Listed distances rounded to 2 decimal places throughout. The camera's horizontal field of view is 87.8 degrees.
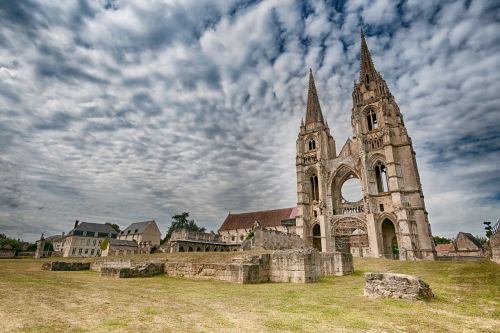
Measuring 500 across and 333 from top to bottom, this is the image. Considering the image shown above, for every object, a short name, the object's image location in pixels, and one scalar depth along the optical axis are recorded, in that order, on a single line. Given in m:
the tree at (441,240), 74.40
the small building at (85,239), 54.75
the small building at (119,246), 31.28
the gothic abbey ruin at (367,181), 33.84
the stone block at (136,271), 11.49
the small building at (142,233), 58.38
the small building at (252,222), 59.75
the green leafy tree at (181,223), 71.94
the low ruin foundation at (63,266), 15.80
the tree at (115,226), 70.48
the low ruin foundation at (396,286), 6.57
